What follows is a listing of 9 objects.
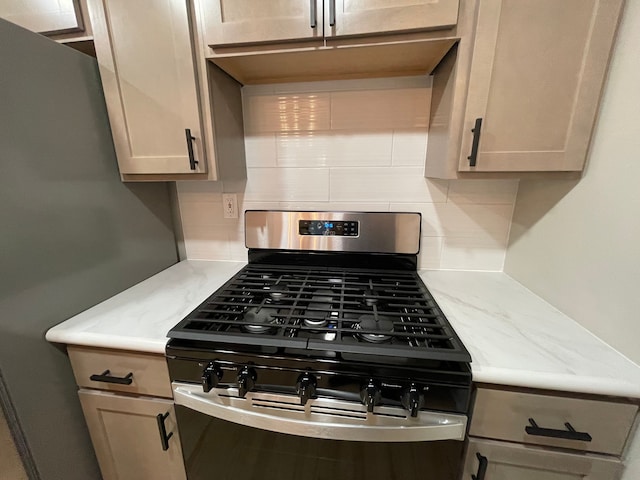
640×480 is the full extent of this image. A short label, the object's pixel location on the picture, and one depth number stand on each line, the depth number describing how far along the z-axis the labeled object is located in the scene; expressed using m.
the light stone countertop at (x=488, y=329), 0.61
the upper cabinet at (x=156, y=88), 0.84
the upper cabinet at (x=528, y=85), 0.69
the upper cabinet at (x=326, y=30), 0.73
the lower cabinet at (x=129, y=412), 0.79
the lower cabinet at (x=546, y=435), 0.61
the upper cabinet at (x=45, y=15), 0.87
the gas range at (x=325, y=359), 0.64
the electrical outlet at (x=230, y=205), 1.27
